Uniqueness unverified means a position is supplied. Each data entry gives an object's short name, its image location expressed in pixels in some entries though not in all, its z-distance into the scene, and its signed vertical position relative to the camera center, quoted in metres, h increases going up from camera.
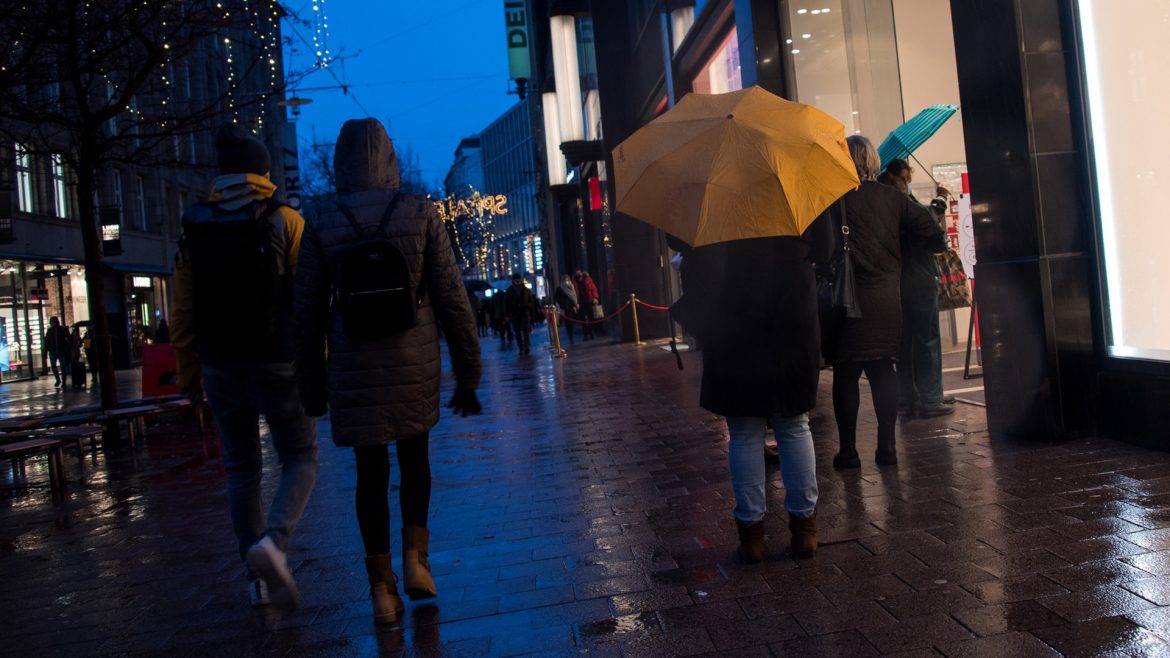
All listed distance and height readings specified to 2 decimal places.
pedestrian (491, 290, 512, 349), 30.78 +1.10
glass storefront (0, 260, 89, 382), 28.14 +2.47
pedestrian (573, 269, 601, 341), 25.50 +1.21
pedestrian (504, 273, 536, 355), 23.06 +0.85
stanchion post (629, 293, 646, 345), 20.86 +0.64
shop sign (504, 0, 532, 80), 41.09 +12.81
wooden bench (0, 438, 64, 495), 7.34 -0.44
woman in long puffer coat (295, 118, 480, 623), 3.69 +0.01
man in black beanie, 3.89 +0.14
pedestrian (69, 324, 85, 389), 23.97 +0.57
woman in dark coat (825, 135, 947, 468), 5.60 +0.01
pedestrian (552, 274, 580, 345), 24.69 +1.12
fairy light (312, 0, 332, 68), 14.11 +4.76
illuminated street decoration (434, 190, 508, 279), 43.06 +6.74
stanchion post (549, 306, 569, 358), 20.59 +0.00
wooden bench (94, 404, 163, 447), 10.24 -0.33
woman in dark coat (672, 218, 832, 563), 4.05 -0.13
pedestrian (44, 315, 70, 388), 24.70 +1.13
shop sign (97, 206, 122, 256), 25.62 +4.18
